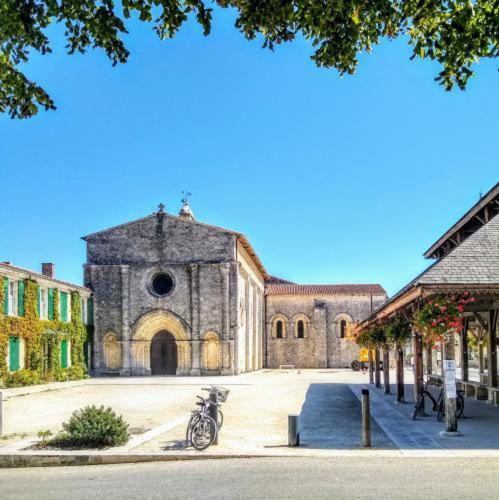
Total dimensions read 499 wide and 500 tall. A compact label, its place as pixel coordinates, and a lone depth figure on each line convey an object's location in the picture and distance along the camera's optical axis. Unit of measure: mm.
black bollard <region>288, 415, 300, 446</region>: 10748
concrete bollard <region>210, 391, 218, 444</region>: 11203
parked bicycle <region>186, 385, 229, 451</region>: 10492
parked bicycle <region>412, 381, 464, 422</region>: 13682
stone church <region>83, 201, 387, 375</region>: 38281
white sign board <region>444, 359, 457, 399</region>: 11250
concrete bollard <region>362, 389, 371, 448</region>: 10484
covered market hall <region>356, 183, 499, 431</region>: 12242
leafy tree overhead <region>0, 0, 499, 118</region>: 5078
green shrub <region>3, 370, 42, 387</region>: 26984
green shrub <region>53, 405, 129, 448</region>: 10586
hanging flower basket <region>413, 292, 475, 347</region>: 12508
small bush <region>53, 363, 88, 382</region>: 32188
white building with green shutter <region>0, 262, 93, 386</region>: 27906
